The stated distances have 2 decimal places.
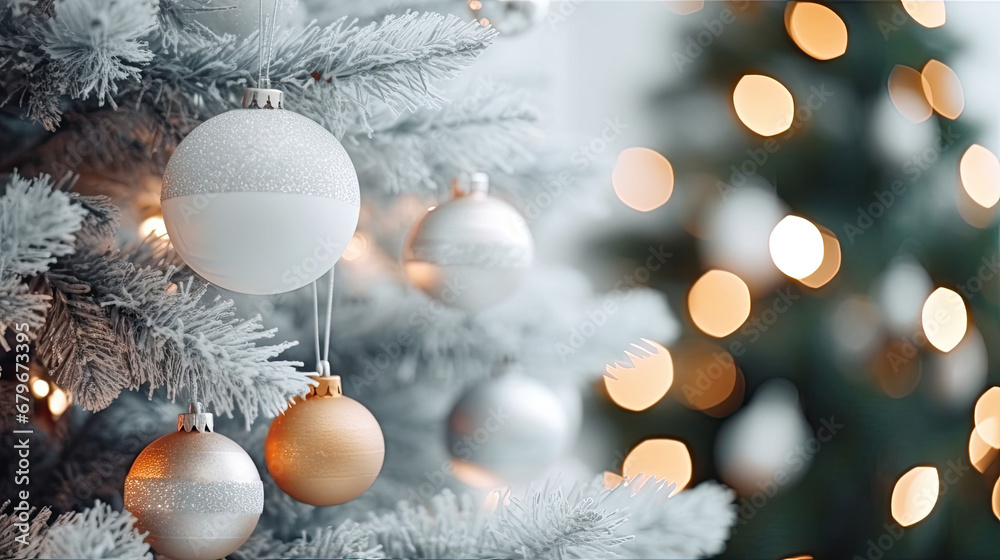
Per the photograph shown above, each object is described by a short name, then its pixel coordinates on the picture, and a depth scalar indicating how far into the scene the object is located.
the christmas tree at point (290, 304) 0.38
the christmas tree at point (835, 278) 1.07
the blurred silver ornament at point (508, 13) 0.65
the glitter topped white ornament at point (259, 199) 0.37
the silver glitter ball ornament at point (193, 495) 0.41
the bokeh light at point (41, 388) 0.62
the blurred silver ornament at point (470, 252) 0.59
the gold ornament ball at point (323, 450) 0.50
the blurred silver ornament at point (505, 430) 0.66
